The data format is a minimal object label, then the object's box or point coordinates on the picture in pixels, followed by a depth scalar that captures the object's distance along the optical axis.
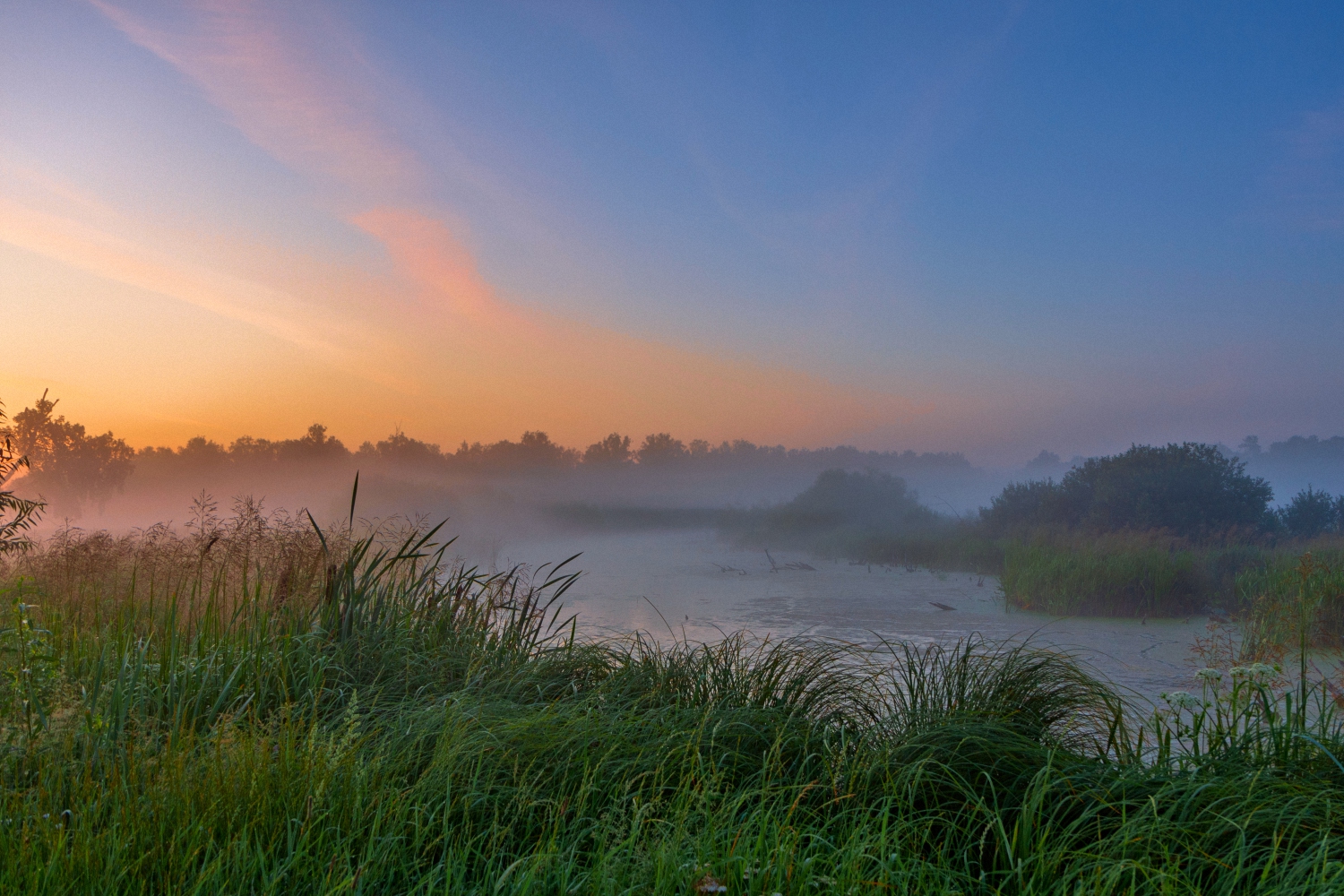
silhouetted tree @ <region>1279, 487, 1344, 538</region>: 14.48
